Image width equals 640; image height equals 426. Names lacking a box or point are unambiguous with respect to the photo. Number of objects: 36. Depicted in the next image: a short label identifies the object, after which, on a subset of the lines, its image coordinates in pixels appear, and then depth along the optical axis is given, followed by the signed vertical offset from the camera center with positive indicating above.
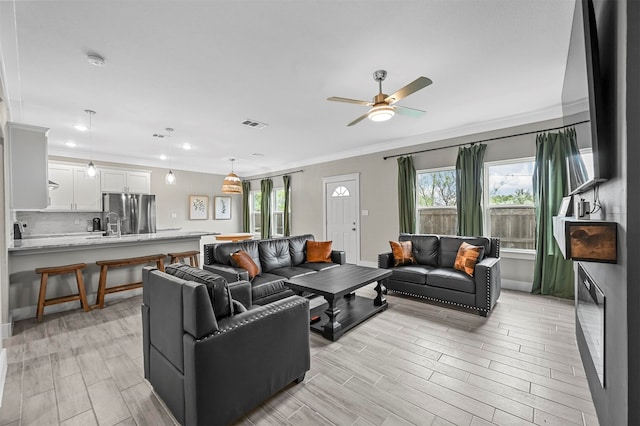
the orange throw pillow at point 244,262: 3.44 -0.65
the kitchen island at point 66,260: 3.32 -0.65
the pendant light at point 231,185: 5.48 +0.52
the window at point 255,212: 8.84 -0.05
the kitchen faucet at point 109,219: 5.65 -0.16
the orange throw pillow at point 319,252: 4.38 -0.67
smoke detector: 2.44 +1.37
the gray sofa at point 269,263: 3.23 -0.72
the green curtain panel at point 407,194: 5.21 +0.29
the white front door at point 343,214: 6.25 -0.10
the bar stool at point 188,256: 4.44 -0.74
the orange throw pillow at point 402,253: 4.14 -0.67
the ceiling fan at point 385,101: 2.39 +1.04
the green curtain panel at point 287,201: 7.62 +0.26
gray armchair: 1.48 -0.82
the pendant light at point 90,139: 3.77 +1.34
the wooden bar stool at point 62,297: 3.27 -0.93
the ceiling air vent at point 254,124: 4.27 +1.38
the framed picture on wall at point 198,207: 7.85 +0.11
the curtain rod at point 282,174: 7.43 +1.03
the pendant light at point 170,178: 5.16 +0.62
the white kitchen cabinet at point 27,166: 3.29 +0.57
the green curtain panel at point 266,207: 8.18 +0.10
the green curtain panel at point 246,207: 8.93 +0.12
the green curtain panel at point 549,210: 3.79 -0.02
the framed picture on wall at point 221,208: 8.45 +0.09
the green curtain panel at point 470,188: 4.46 +0.34
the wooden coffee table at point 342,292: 2.76 -0.82
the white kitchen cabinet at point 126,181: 6.14 +0.71
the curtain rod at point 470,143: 4.03 +1.11
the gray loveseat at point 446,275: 3.23 -0.84
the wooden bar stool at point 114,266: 3.69 -0.79
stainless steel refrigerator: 6.02 +0.01
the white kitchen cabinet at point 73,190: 5.50 +0.46
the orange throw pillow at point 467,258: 3.46 -0.63
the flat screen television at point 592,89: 1.23 +0.57
